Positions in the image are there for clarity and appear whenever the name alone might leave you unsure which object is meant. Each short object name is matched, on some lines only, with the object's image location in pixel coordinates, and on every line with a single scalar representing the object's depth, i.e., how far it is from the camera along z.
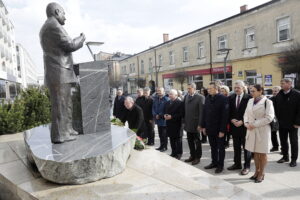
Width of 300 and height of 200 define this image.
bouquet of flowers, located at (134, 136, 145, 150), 4.85
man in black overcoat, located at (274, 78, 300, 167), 5.16
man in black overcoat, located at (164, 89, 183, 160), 5.91
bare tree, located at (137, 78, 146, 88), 38.02
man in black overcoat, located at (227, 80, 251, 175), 4.89
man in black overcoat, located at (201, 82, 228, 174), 4.90
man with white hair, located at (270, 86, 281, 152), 6.35
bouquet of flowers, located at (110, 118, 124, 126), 6.14
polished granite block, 4.74
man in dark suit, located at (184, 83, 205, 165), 5.51
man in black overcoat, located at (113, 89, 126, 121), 8.45
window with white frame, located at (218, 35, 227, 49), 22.03
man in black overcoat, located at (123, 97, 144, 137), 5.72
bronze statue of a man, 3.97
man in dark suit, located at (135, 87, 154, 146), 7.51
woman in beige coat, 4.20
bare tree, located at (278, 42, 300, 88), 13.14
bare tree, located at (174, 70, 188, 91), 26.19
